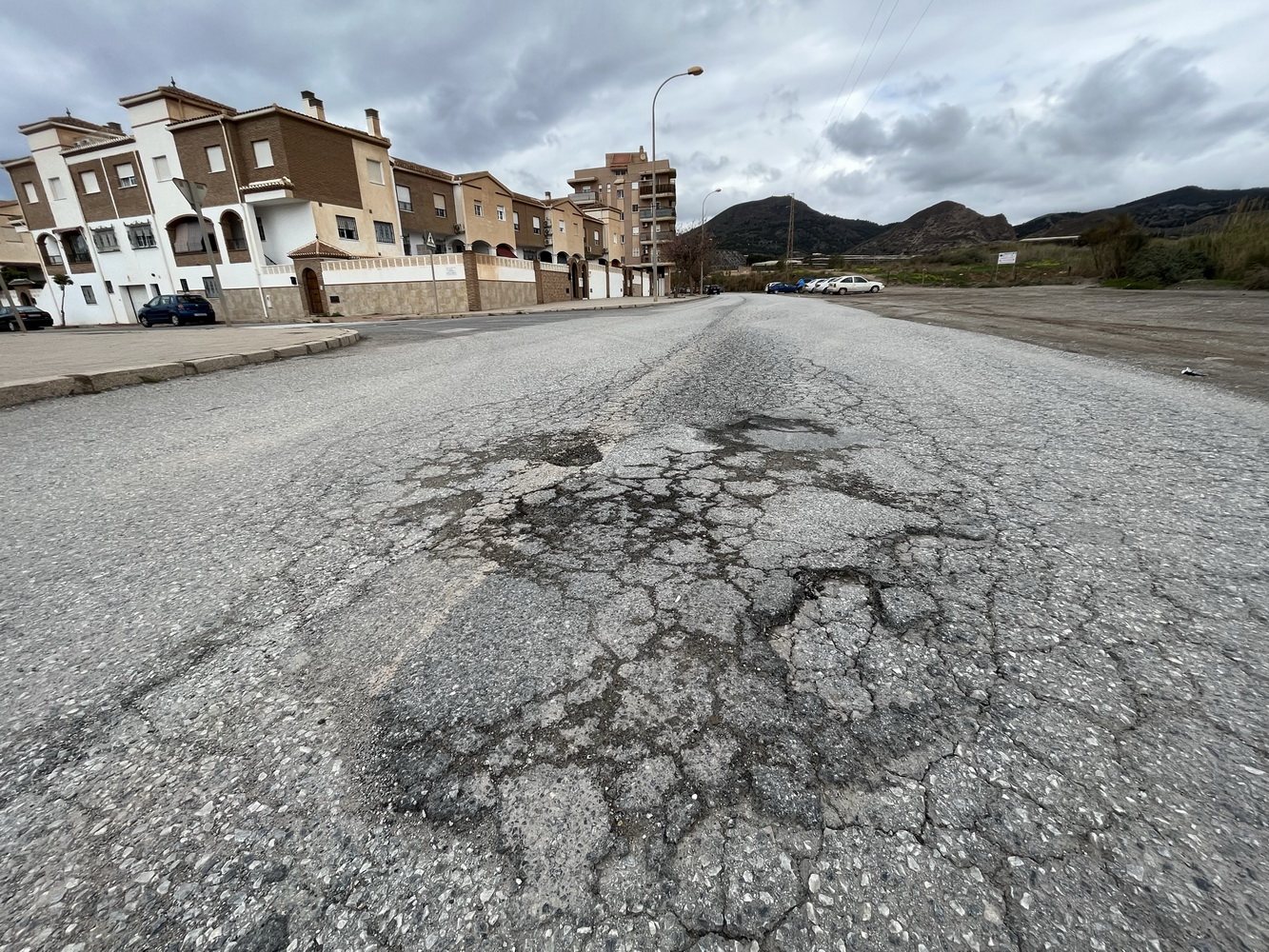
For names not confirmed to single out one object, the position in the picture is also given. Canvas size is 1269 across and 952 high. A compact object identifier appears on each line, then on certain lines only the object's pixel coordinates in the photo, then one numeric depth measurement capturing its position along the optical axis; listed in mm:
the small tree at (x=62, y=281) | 34875
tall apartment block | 67500
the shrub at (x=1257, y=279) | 15144
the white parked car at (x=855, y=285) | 37750
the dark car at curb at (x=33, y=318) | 28298
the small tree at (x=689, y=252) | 55156
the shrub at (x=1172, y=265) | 17375
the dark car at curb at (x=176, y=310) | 25625
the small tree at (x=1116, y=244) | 20547
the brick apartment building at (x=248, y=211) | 27047
